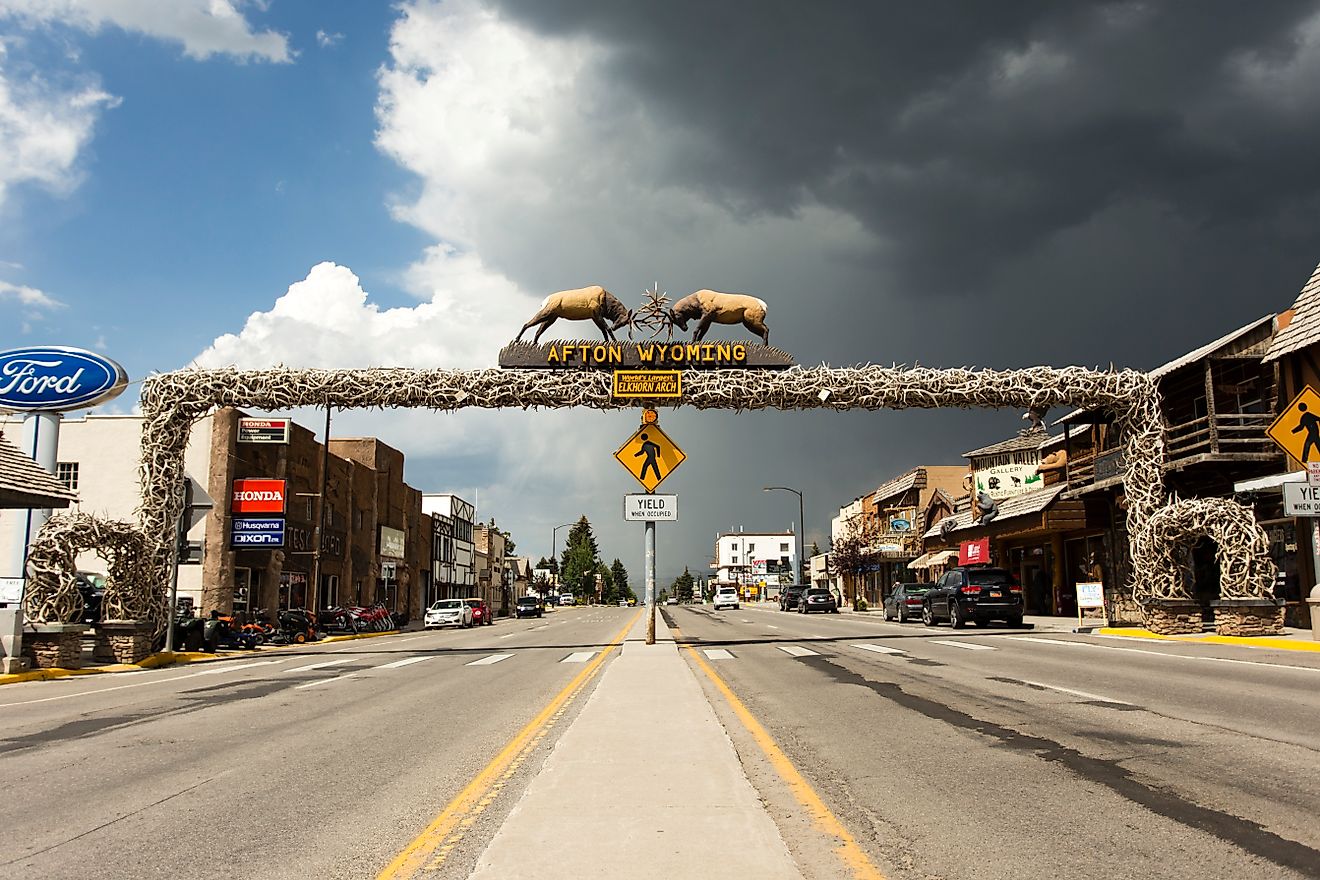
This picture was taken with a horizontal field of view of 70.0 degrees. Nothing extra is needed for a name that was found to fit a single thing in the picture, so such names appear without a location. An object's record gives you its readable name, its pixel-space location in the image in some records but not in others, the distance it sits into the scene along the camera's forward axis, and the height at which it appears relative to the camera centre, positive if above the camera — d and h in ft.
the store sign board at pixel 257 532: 121.29 +5.52
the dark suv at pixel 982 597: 99.71 -2.90
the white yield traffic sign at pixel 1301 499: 57.31 +4.09
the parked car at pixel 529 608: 240.53 -8.84
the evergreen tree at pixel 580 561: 500.33 +6.21
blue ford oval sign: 76.89 +16.16
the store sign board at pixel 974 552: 157.07 +2.95
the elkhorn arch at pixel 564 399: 73.51 +13.80
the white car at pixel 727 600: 280.92 -8.58
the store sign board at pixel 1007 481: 160.25 +15.09
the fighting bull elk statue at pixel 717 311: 78.02 +21.51
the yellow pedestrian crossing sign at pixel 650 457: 59.36 +7.21
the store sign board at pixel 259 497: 123.65 +10.22
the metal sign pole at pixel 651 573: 58.75 -0.05
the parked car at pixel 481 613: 183.32 -7.81
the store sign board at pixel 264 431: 133.39 +20.33
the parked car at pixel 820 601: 198.39 -6.28
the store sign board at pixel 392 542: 196.48 +6.79
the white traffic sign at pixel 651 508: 59.77 +4.04
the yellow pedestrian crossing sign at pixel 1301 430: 60.54 +8.81
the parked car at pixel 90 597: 80.12 -1.77
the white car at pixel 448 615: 167.12 -7.27
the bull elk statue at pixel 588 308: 76.95 +21.48
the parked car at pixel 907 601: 124.26 -4.15
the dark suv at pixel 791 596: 213.87 -5.66
